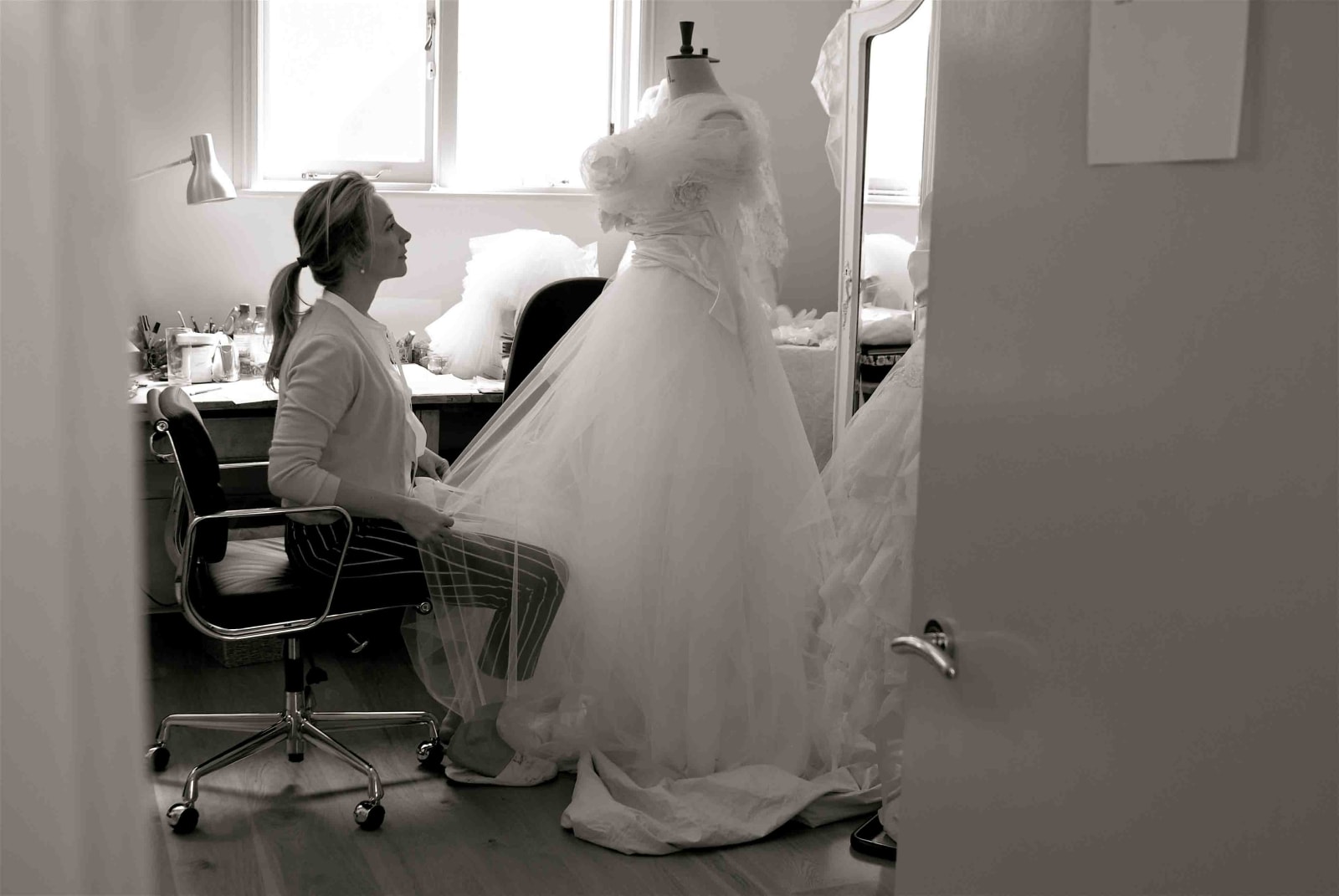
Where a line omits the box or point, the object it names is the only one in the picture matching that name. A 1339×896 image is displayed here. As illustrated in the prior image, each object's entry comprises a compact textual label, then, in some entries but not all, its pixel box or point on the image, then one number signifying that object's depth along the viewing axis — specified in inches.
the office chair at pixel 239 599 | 99.9
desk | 138.3
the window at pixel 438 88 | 172.9
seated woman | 103.8
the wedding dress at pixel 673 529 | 110.9
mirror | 126.8
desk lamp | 147.0
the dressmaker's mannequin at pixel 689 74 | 124.6
